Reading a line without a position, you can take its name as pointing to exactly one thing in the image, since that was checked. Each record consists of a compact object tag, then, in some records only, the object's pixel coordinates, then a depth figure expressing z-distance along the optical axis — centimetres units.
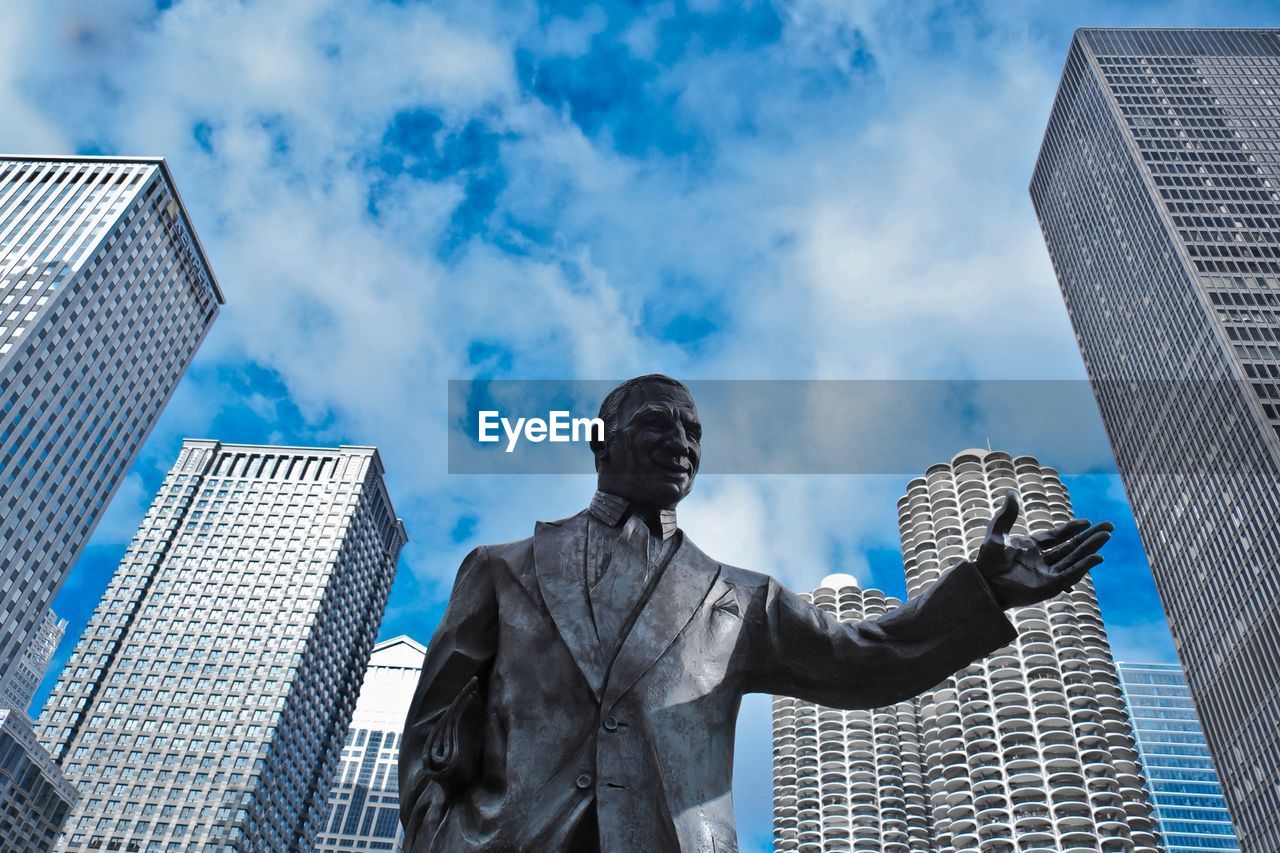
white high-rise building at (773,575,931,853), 7919
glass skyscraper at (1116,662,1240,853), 14962
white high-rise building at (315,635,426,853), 14775
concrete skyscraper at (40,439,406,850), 9969
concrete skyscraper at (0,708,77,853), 7306
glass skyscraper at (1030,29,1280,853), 6588
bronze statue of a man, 356
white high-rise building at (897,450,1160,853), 6378
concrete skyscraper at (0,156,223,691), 7531
